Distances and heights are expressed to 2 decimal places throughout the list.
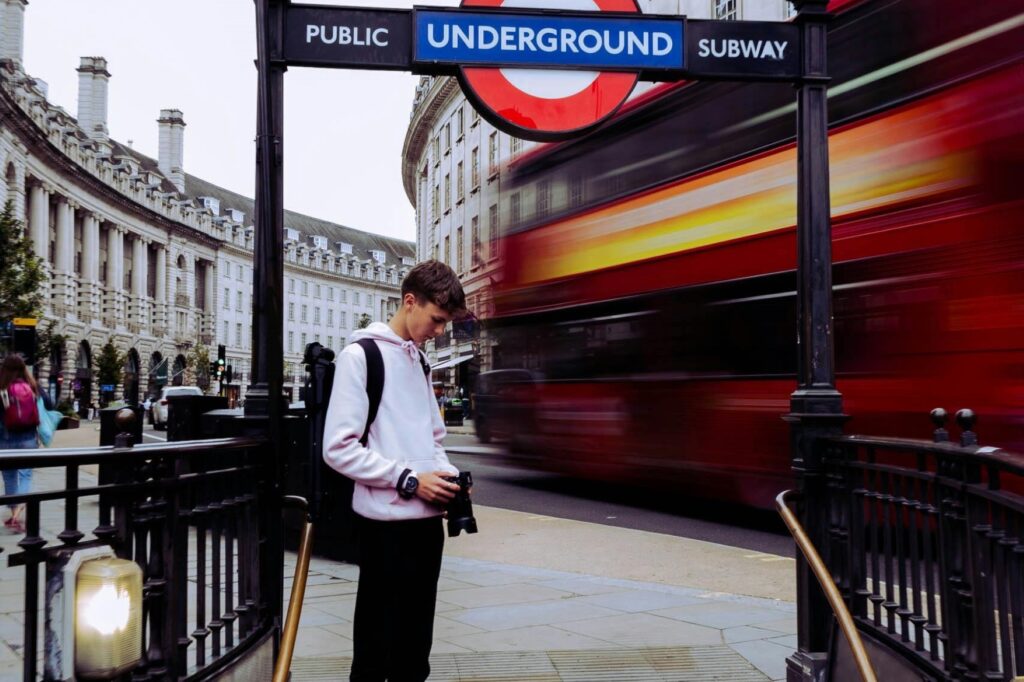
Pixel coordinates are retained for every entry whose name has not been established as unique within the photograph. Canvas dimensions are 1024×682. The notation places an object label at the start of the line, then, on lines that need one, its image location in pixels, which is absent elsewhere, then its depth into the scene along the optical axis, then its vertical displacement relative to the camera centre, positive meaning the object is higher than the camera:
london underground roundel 4.14 +1.20
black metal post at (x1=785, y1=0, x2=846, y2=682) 4.23 +0.18
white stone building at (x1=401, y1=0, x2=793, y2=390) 27.50 +9.91
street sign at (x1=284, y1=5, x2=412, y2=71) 4.12 +1.46
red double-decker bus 7.25 +1.09
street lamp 2.42 -0.61
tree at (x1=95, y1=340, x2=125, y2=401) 55.47 +0.74
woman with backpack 9.64 -0.28
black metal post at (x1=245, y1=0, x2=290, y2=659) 3.91 +0.24
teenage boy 3.08 -0.34
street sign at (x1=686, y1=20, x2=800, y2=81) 4.34 +1.48
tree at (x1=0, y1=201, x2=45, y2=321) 31.05 +3.46
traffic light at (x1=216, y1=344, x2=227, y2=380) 37.72 +0.60
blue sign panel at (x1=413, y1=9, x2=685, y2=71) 4.15 +1.45
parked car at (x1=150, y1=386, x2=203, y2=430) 39.34 -1.57
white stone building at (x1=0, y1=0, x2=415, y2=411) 55.66 +10.65
